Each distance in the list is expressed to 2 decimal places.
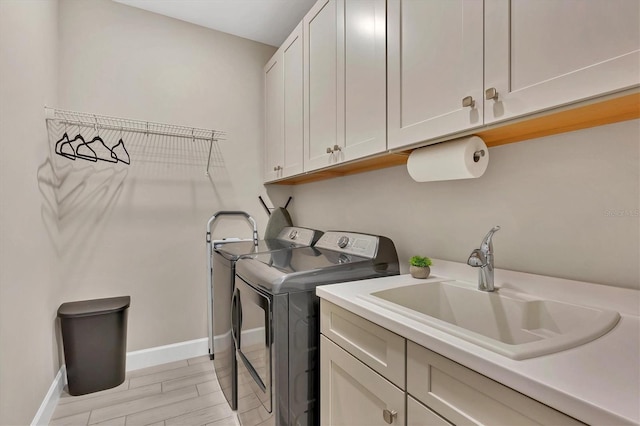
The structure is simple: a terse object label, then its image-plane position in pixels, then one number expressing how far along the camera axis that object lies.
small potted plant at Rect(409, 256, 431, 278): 1.36
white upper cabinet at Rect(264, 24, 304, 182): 2.13
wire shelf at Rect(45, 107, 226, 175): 2.17
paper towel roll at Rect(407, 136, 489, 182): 1.11
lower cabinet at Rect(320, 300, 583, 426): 0.62
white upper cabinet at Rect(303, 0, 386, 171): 1.41
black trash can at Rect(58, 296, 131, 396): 2.01
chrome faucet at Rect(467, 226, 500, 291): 1.07
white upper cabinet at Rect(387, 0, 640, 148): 0.73
